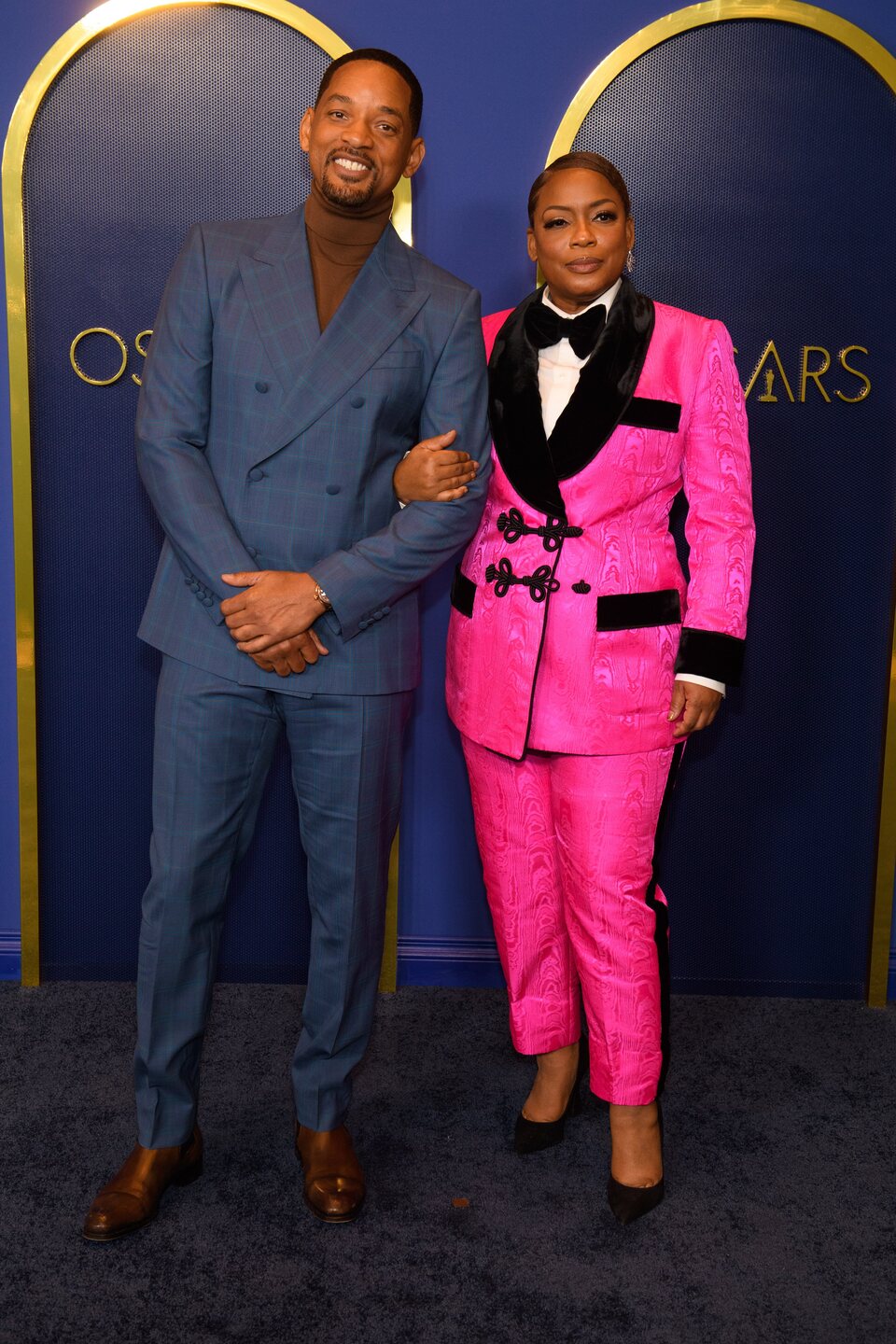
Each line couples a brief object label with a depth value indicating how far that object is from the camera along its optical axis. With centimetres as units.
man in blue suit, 198
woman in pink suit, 212
